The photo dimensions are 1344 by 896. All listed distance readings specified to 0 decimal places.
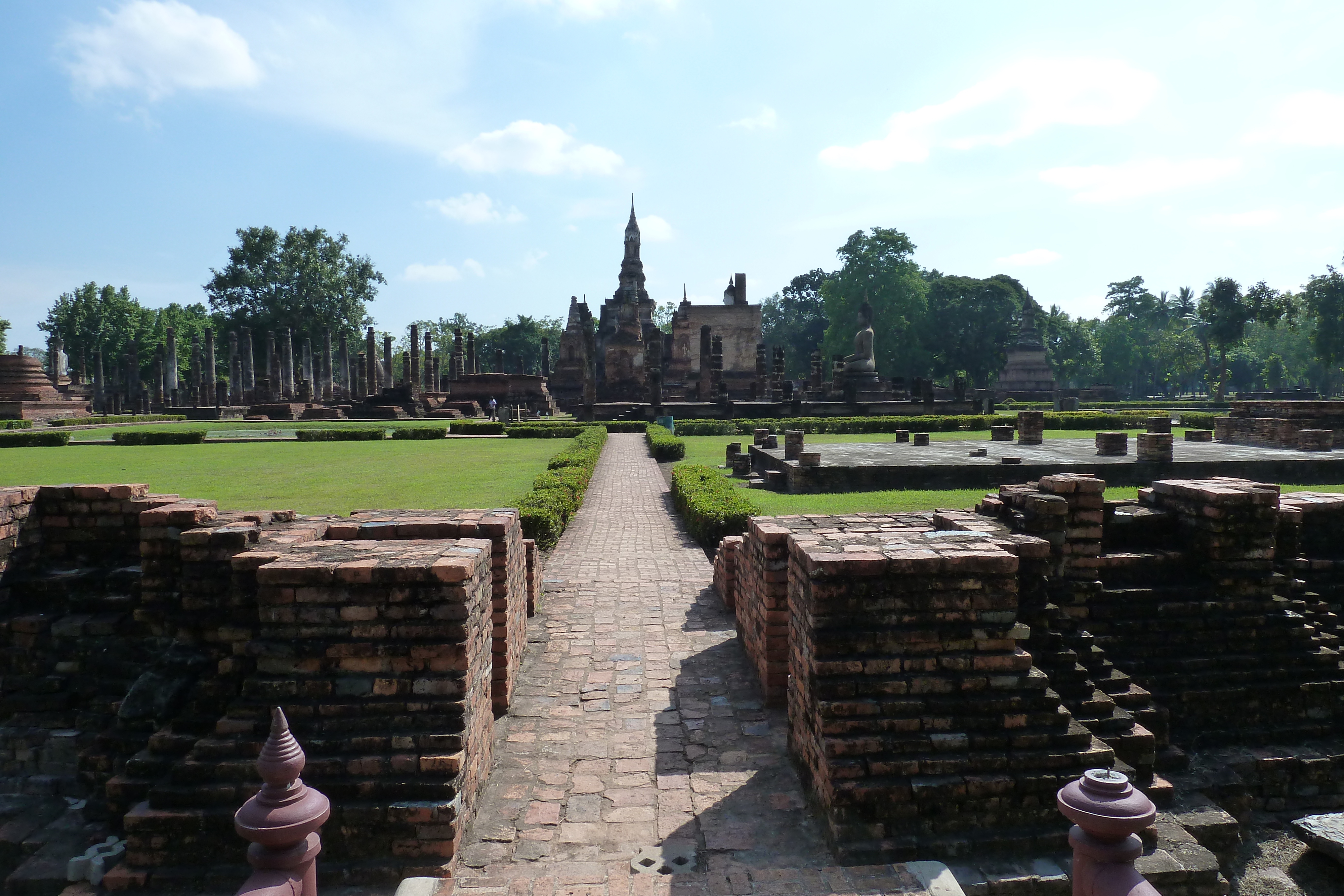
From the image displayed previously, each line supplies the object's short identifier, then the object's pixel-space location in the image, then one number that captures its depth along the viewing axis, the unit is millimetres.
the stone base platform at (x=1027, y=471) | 13000
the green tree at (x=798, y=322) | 78250
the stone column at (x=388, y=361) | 46188
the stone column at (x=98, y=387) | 48188
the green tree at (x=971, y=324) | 55031
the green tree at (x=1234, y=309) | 44688
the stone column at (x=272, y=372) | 46156
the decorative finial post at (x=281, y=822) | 2268
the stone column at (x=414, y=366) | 44312
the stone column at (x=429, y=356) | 49156
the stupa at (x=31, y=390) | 35594
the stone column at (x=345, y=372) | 51344
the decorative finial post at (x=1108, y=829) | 2109
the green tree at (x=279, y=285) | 54969
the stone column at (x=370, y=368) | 46688
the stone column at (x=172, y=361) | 45344
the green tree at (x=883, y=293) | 52312
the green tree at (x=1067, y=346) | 64750
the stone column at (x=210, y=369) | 45906
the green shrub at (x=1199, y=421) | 25906
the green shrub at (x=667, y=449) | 19141
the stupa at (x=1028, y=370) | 48125
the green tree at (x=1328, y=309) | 42156
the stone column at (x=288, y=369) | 47812
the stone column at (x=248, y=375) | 48031
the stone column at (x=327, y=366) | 49000
